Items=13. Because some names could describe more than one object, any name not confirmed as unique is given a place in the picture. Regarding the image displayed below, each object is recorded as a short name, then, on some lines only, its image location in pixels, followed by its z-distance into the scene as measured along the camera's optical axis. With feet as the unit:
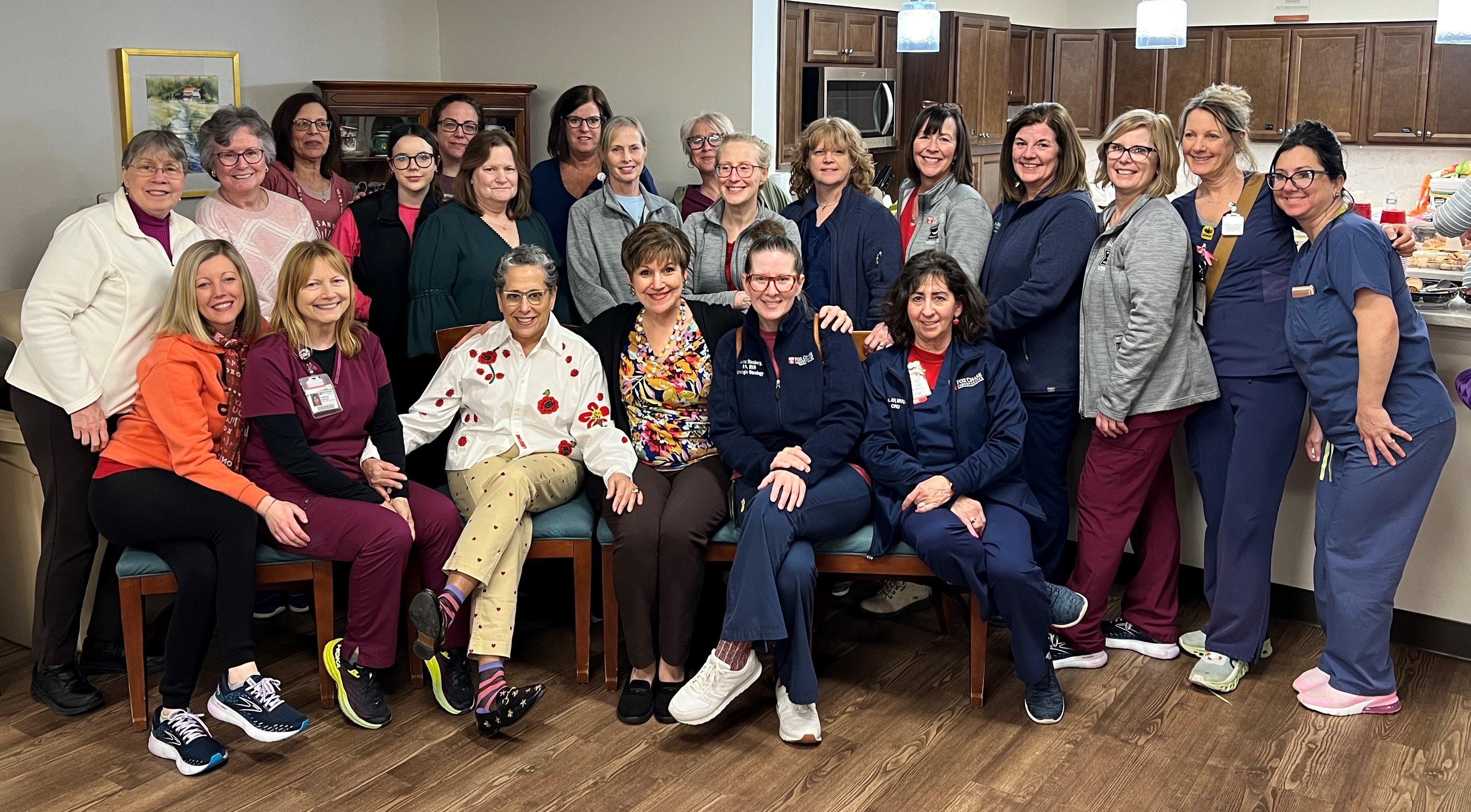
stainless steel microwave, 18.44
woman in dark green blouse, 11.68
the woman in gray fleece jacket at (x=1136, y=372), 10.21
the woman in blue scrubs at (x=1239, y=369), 10.05
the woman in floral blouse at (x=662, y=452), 10.11
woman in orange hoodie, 9.54
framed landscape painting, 15.97
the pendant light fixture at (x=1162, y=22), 18.61
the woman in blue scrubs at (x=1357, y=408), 9.37
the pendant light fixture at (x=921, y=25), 17.01
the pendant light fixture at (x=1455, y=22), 13.10
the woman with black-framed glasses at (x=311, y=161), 12.73
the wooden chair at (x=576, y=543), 10.44
